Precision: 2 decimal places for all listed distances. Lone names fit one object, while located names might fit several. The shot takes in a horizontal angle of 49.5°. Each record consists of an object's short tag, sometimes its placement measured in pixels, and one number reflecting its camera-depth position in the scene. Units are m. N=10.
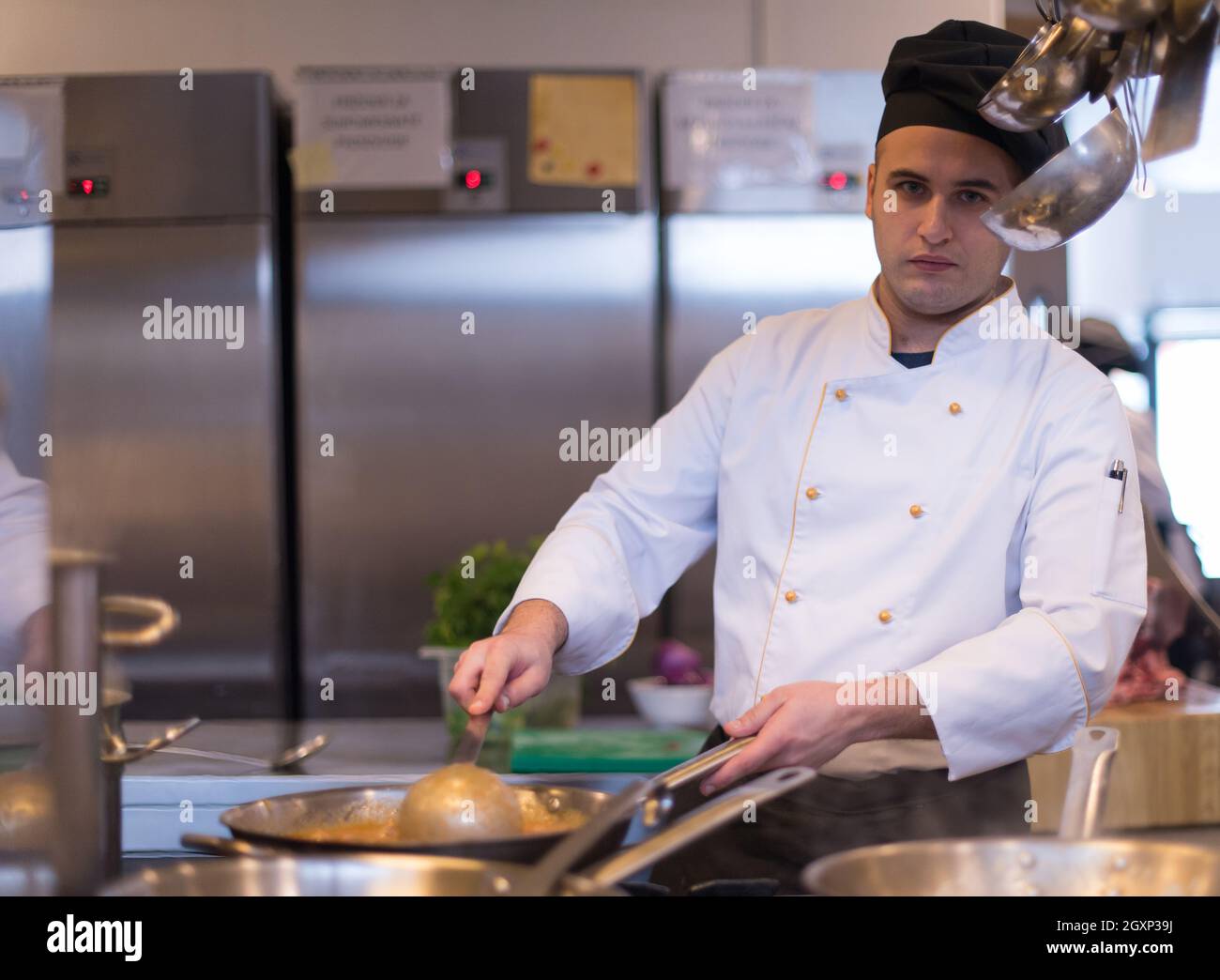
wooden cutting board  2.08
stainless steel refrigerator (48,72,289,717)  2.18
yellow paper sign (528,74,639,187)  2.65
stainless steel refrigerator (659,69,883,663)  2.34
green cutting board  1.56
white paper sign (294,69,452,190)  2.55
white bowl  1.90
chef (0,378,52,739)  0.93
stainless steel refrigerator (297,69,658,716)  2.67
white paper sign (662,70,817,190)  2.33
